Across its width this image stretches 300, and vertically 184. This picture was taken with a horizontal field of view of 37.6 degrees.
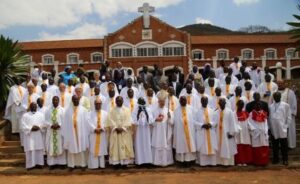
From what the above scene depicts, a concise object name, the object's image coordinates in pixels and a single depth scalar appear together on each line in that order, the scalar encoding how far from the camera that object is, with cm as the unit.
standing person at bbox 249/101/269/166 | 1082
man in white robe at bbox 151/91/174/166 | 1096
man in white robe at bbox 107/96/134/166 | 1079
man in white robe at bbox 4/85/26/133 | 1312
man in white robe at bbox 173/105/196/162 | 1091
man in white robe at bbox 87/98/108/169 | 1090
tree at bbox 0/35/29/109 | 1463
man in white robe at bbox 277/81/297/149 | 1168
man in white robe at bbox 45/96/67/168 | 1099
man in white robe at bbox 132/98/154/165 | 1096
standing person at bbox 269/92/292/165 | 1086
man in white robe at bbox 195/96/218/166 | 1085
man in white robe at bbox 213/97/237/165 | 1079
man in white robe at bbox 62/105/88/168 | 1090
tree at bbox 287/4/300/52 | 1361
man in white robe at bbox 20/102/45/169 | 1107
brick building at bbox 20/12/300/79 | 4709
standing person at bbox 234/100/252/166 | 1092
